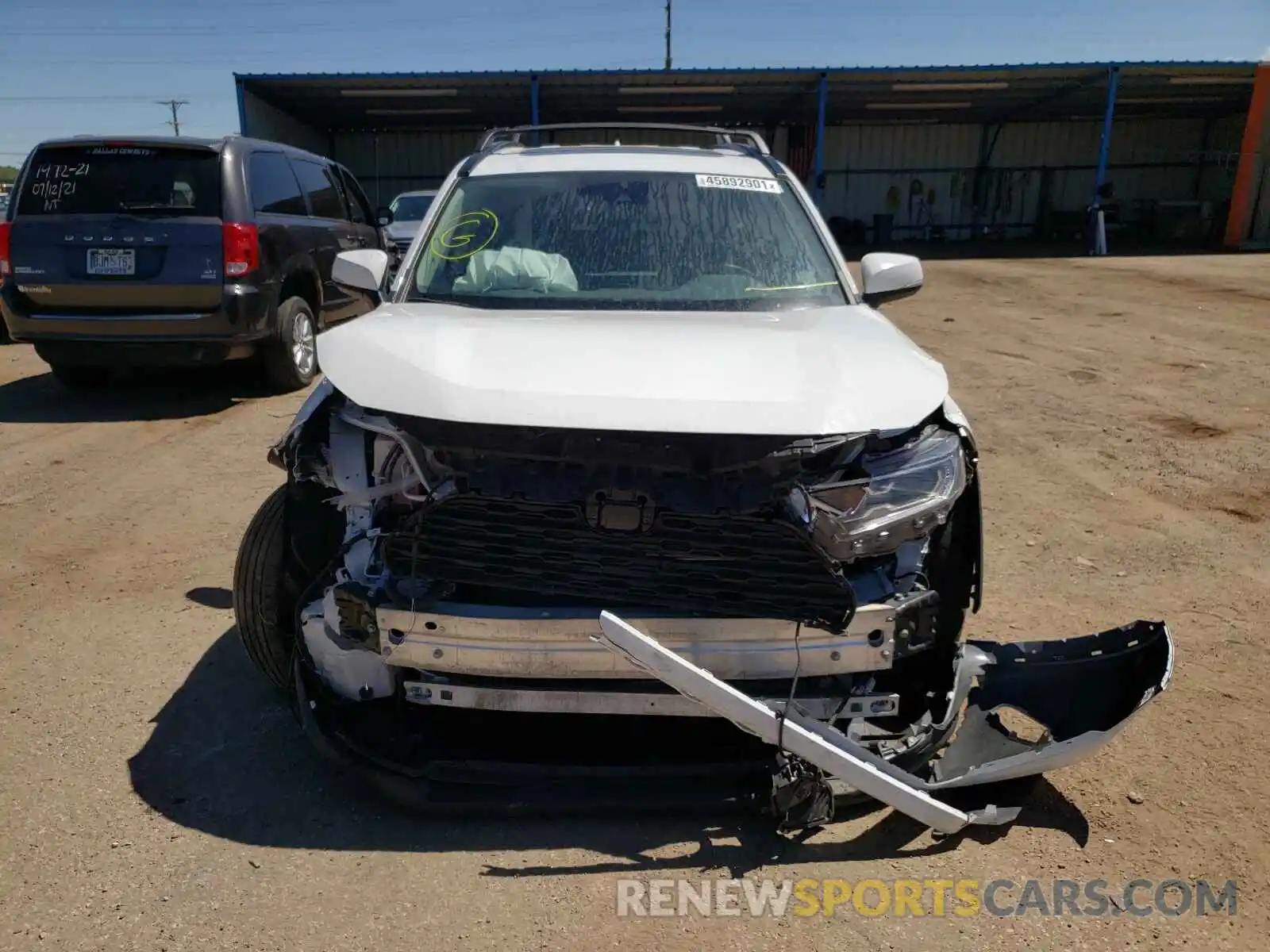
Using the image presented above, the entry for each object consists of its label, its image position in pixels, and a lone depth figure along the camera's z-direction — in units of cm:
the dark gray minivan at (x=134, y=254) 680
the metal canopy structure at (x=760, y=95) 2158
